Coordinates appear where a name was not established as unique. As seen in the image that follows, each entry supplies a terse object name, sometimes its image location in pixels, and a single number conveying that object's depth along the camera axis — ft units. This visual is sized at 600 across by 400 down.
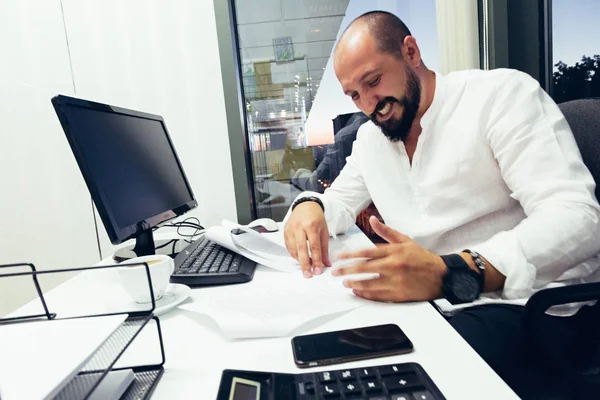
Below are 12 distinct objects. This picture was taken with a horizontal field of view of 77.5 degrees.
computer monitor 2.50
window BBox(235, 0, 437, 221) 6.37
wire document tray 1.19
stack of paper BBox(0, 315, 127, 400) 0.95
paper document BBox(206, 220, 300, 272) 3.04
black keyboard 2.67
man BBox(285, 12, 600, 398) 2.29
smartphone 1.55
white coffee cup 2.08
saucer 2.16
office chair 2.07
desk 1.40
